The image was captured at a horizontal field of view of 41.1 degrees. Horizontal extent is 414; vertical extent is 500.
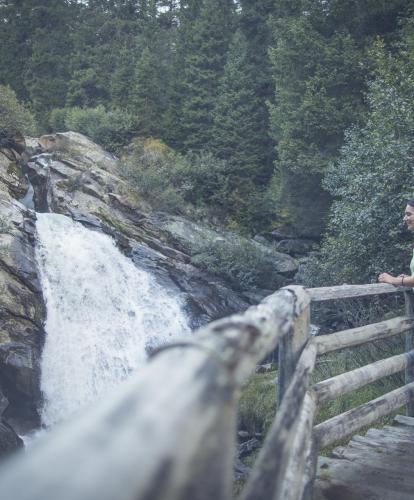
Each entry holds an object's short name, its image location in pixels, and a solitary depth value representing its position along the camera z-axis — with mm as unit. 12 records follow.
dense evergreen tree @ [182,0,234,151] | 24188
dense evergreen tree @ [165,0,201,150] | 24578
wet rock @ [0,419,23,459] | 9711
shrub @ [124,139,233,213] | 19578
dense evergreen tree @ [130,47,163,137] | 24297
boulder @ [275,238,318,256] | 19859
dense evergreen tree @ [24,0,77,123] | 29922
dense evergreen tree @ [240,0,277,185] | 23759
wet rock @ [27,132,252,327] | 16156
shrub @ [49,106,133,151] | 22875
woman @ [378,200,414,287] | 4508
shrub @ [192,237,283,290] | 16859
